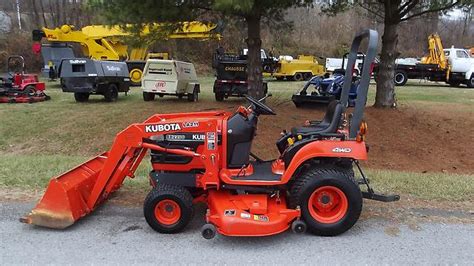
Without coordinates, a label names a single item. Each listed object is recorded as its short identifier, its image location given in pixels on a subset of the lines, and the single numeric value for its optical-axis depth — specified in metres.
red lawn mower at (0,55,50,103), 17.62
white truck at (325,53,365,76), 34.08
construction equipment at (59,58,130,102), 17.27
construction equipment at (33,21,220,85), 24.09
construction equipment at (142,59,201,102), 16.84
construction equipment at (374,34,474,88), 27.47
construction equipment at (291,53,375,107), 13.23
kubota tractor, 4.45
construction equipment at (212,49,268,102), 17.00
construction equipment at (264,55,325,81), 31.06
